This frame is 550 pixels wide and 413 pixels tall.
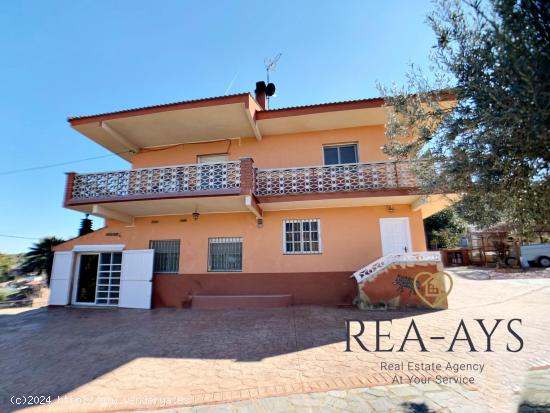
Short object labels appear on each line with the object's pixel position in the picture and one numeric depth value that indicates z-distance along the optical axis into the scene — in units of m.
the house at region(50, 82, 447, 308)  10.18
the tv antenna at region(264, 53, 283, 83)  13.85
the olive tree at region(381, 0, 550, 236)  3.19
